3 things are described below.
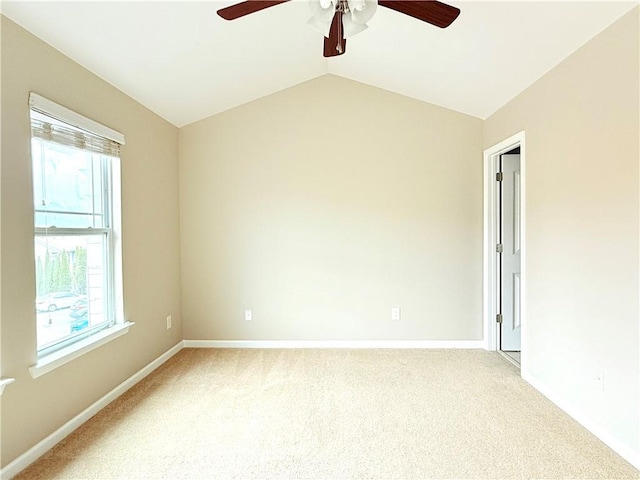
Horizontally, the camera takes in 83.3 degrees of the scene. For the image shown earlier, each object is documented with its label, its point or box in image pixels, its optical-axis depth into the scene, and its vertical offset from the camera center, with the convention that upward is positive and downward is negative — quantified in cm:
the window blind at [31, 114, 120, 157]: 201 +63
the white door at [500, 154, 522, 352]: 356 -21
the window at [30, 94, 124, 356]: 207 +8
